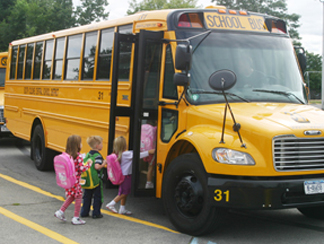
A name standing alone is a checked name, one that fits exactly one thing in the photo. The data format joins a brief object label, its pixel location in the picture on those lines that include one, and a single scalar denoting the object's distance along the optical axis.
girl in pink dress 6.18
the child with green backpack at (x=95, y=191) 6.44
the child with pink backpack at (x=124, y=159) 6.57
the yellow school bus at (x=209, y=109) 5.17
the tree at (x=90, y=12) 60.33
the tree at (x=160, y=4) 67.00
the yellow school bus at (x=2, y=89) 14.59
